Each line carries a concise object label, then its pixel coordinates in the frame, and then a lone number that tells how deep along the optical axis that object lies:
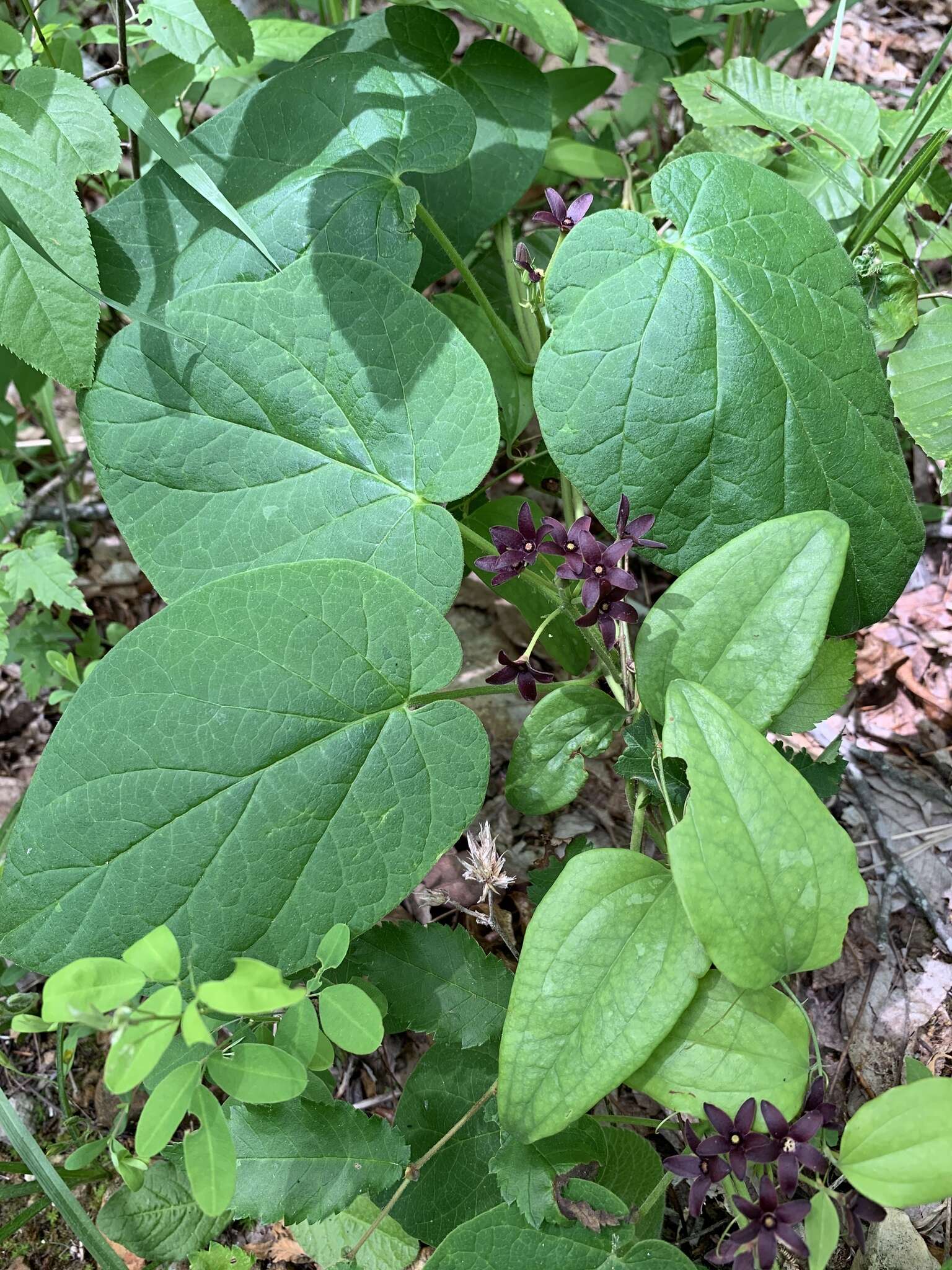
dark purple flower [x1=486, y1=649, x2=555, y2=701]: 0.28
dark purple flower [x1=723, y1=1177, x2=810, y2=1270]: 0.22
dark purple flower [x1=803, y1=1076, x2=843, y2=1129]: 0.24
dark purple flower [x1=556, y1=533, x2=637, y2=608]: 0.27
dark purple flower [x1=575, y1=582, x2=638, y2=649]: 0.28
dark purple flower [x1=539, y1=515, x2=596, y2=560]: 0.28
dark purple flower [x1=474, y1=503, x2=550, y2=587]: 0.28
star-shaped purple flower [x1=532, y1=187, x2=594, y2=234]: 0.32
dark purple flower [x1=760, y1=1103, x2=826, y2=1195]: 0.23
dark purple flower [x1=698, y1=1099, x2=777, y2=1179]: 0.23
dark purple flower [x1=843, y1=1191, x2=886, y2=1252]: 0.23
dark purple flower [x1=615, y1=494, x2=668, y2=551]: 0.28
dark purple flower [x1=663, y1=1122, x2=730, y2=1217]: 0.24
